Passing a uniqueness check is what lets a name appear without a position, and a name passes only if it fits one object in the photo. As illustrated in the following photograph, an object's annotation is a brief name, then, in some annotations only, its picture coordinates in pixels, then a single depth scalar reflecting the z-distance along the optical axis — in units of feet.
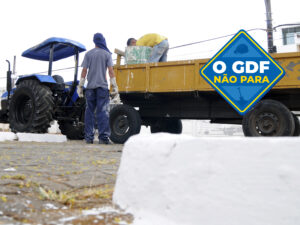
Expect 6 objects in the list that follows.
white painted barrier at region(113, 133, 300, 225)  4.79
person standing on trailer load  22.66
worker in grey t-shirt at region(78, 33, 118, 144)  20.51
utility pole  48.87
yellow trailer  18.01
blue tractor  23.73
